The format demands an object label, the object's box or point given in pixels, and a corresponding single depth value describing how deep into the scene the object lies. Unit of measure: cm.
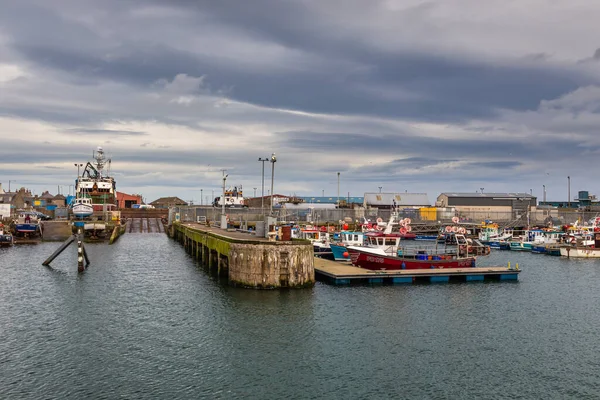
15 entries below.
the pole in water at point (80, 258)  5184
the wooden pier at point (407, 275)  4603
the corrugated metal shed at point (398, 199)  15388
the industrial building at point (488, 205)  14762
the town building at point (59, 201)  18495
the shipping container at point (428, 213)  14275
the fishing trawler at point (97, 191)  12331
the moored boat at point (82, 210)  10281
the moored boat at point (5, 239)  7562
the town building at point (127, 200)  17348
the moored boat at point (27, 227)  8331
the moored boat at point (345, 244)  5978
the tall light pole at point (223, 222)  7288
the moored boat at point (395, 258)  5038
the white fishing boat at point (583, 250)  7338
